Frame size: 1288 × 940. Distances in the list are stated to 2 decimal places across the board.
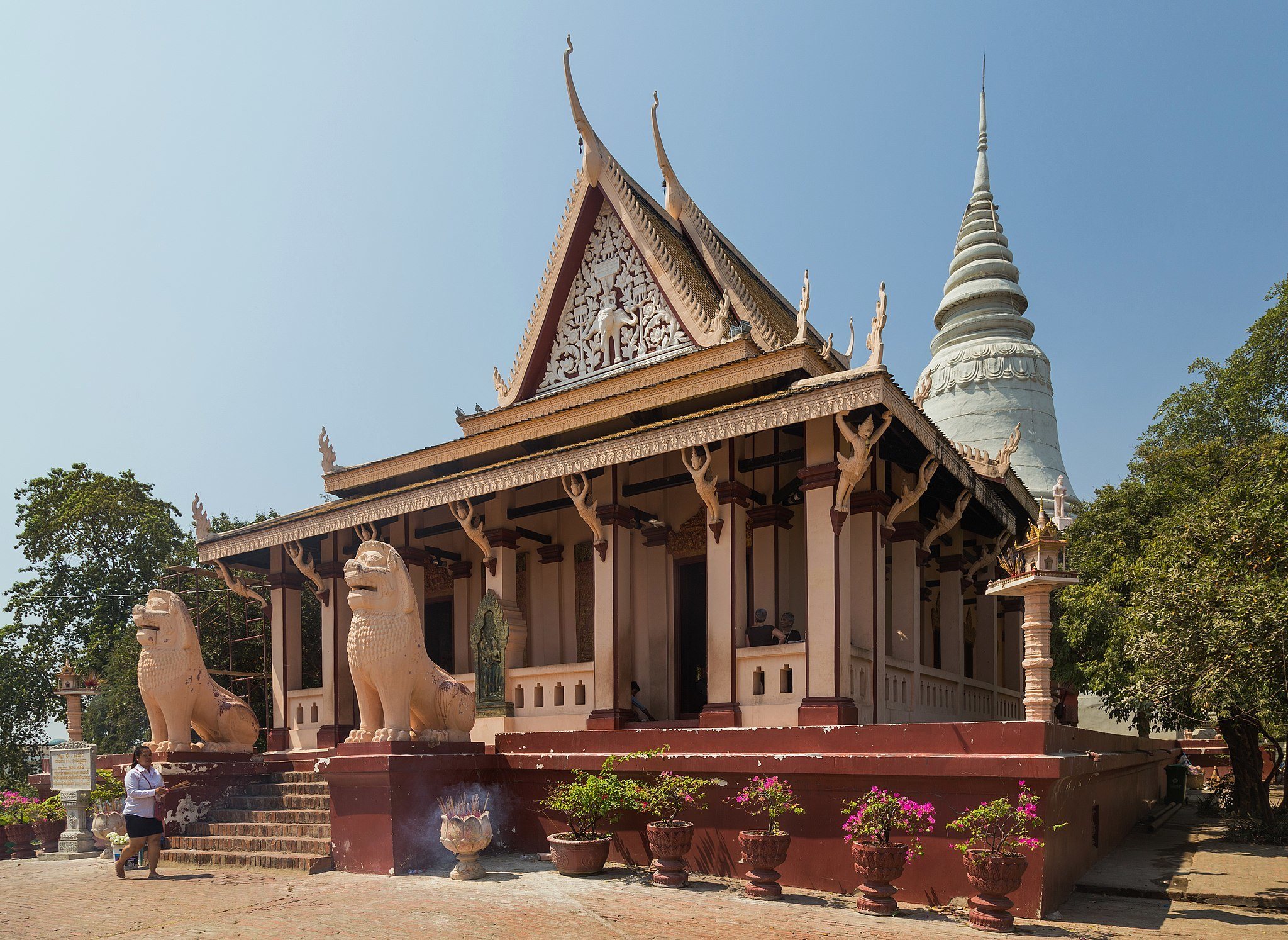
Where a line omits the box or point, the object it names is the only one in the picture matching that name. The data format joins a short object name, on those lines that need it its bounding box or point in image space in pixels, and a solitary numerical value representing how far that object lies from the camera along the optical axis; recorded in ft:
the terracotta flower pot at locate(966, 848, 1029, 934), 21.98
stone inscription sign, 40.98
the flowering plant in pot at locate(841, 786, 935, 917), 23.52
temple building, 32.32
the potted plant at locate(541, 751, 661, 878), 27.91
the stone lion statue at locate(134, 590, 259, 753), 37.09
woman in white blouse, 30.60
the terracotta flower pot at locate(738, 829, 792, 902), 25.17
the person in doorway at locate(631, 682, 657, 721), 37.24
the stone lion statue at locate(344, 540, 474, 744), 30.22
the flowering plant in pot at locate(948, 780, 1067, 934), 22.03
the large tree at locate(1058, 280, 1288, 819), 33.45
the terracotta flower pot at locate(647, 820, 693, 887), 26.63
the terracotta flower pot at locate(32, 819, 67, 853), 41.55
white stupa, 103.55
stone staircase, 31.27
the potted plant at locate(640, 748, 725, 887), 26.68
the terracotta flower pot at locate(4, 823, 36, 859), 41.68
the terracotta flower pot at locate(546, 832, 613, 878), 27.91
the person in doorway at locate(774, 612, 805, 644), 35.63
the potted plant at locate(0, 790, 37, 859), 41.73
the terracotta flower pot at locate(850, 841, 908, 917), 23.47
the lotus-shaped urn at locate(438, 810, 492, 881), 27.84
